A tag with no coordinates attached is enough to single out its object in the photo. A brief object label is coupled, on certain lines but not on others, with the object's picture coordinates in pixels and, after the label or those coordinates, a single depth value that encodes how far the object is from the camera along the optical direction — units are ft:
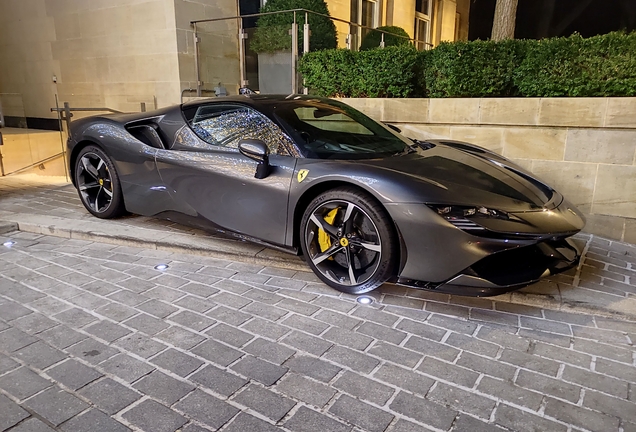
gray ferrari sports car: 8.68
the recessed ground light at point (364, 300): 9.73
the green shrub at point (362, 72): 17.57
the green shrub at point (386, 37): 27.05
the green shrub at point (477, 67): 15.56
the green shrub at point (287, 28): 22.45
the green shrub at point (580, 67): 13.79
